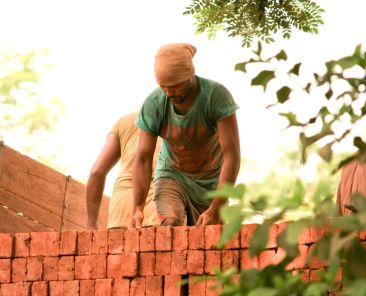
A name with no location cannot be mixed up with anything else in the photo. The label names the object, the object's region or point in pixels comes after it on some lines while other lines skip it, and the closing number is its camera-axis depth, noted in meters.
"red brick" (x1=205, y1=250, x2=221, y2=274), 8.78
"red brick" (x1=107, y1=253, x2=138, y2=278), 9.11
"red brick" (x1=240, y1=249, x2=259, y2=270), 8.63
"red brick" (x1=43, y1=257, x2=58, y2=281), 9.49
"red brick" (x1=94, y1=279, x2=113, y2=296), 9.20
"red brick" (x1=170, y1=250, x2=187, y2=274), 8.90
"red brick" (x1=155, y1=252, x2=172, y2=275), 8.99
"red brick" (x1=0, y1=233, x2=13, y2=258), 9.71
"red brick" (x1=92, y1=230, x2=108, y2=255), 9.29
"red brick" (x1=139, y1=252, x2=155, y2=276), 9.06
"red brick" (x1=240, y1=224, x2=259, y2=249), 8.61
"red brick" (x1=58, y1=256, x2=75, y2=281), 9.41
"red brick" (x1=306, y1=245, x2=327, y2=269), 8.18
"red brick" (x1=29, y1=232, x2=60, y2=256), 9.52
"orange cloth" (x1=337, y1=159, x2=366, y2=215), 9.02
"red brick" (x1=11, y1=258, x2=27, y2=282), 9.65
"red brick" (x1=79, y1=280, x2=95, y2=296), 9.26
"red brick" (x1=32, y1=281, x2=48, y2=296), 9.51
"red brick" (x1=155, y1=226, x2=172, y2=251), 8.98
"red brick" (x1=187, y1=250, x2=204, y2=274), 8.84
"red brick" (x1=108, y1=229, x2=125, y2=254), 9.22
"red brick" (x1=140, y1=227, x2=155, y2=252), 9.05
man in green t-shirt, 9.69
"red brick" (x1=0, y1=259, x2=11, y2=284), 9.71
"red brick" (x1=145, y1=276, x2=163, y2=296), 8.98
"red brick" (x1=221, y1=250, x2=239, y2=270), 8.71
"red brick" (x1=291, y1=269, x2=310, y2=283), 8.30
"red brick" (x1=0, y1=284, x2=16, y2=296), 9.65
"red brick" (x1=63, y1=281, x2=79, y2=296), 9.34
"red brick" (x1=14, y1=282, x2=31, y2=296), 9.58
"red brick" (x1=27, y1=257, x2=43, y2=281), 9.58
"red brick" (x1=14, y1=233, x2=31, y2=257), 9.67
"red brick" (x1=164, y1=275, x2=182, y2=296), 8.91
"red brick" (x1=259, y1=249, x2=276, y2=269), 8.52
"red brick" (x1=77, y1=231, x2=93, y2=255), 9.37
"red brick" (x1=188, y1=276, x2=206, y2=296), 8.81
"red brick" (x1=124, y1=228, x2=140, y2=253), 9.13
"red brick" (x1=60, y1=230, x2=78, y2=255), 9.43
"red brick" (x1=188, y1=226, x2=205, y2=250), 8.85
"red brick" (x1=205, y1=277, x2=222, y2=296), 8.63
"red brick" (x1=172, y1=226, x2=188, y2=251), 8.92
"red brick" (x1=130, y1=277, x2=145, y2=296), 9.06
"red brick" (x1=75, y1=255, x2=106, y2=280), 9.28
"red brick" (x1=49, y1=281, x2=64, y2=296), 9.41
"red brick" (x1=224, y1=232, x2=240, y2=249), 8.68
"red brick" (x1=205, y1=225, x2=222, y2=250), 8.74
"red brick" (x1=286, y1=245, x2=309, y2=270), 8.31
